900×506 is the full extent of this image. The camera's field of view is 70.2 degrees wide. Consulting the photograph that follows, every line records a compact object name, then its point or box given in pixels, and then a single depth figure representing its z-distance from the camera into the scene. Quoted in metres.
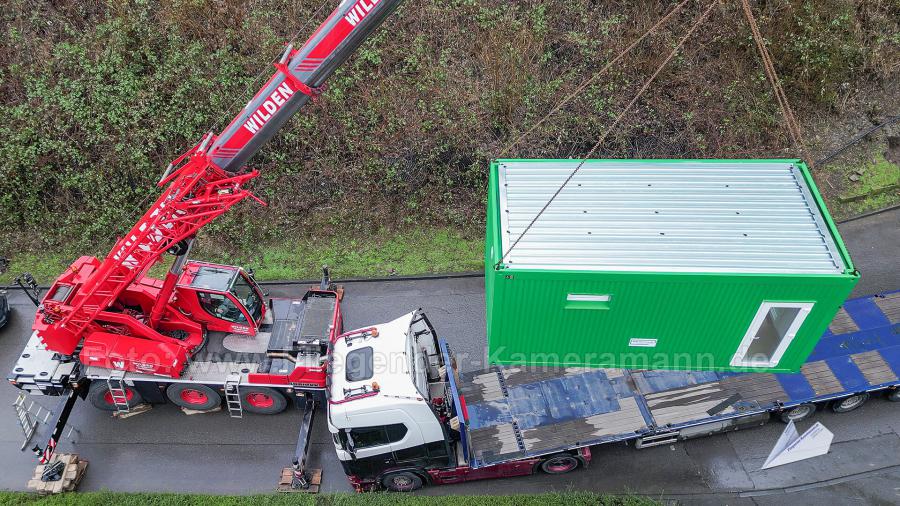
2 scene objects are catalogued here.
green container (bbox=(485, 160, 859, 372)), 8.85
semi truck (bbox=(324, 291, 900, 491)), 10.41
